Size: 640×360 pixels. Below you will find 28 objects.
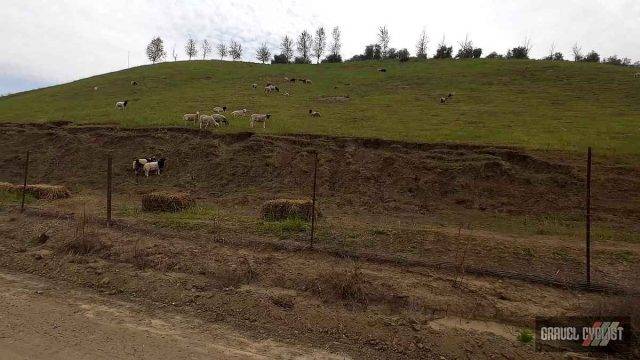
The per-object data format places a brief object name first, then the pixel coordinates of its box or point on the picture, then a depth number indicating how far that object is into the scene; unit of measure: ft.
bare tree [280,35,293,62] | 312.09
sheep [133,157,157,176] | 80.12
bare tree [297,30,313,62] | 306.82
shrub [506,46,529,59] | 227.51
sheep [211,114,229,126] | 97.02
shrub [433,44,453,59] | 224.94
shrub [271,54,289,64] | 265.34
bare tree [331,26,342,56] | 309.63
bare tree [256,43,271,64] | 311.47
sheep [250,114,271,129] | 93.56
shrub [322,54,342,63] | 254.24
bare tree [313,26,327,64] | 306.55
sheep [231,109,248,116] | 108.27
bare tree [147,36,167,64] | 294.66
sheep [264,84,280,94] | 147.91
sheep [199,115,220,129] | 94.38
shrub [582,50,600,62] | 215.72
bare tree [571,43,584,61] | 235.13
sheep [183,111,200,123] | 98.27
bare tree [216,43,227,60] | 354.13
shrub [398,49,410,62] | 247.42
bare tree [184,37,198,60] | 342.64
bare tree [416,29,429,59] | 292.40
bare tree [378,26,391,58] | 292.57
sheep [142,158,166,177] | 78.38
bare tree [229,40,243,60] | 331.77
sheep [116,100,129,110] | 128.16
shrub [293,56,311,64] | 284.61
